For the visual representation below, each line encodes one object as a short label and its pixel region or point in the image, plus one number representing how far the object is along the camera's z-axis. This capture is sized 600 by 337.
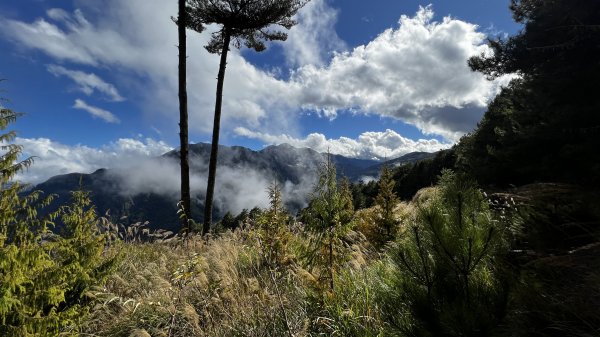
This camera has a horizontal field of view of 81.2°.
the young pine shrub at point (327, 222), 4.64
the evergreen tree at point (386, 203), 8.98
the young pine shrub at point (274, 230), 5.13
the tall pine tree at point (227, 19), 11.76
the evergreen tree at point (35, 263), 3.60
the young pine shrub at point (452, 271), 2.09
